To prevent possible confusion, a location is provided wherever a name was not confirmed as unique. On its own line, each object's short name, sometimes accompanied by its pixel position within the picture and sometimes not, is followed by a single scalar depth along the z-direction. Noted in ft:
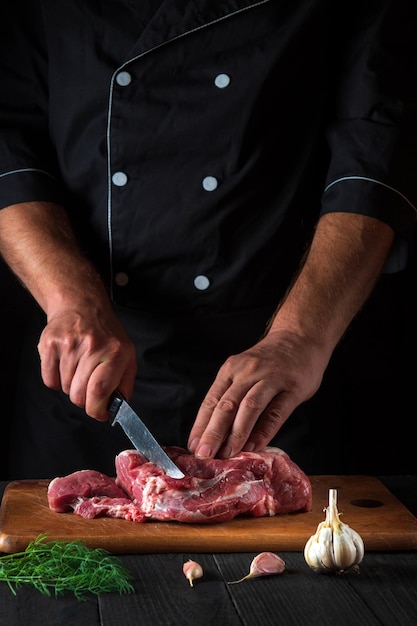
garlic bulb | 4.61
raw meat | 5.00
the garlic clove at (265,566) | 4.62
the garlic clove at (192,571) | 4.58
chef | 5.78
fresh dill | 4.50
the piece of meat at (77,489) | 5.07
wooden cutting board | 4.82
